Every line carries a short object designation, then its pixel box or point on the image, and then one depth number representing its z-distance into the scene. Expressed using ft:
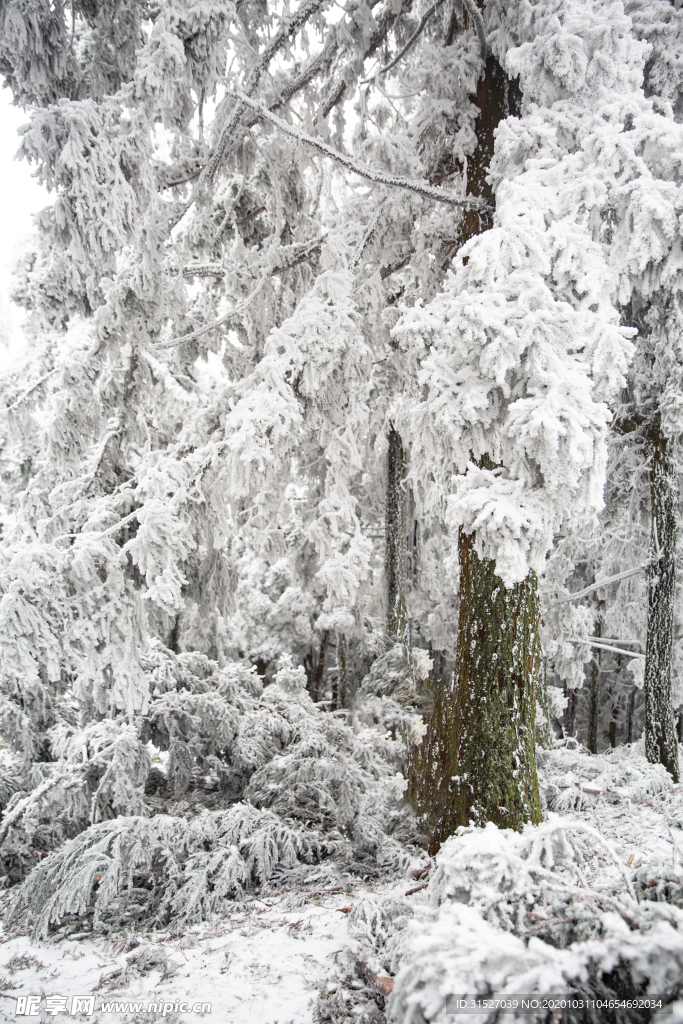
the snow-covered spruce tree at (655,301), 11.68
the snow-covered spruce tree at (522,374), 11.31
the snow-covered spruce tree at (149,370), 13.52
